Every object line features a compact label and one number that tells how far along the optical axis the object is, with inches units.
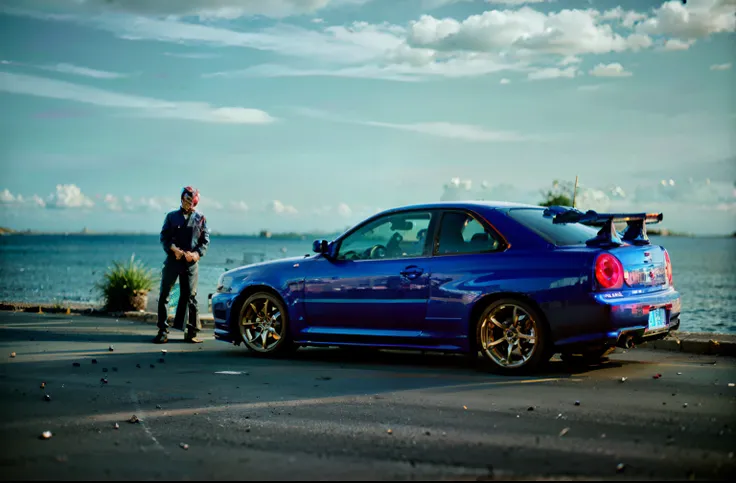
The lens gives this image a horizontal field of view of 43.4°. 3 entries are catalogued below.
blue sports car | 341.7
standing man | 495.8
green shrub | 738.8
